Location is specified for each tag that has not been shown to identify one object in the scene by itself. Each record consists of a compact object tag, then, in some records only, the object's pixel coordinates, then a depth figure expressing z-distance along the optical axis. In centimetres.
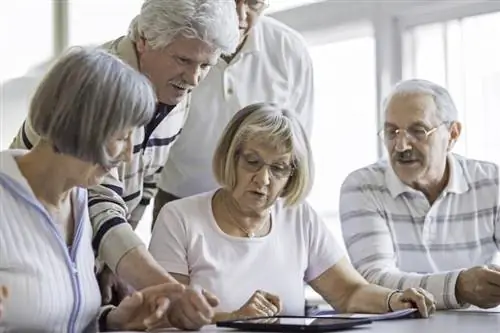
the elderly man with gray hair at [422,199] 303
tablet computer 216
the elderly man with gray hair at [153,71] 245
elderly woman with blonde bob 262
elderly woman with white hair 217
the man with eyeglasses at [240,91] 303
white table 226
